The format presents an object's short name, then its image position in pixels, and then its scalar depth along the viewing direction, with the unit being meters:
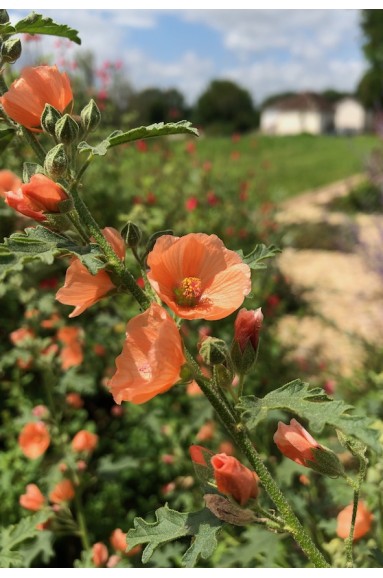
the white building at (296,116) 31.58
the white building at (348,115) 37.23
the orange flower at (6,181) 0.37
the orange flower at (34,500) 0.38
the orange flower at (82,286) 0.19
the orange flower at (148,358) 0.17
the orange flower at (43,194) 0.18
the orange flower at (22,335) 0.48
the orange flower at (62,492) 0.41
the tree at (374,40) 14.08
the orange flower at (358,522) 0.27
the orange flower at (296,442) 0.20
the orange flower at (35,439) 0.44
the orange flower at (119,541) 0.35
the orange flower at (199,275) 0.18
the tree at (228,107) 32.00
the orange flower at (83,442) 0.43
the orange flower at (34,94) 0.19
